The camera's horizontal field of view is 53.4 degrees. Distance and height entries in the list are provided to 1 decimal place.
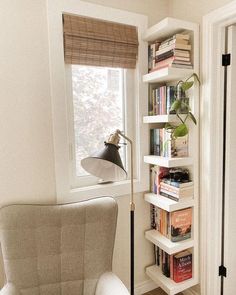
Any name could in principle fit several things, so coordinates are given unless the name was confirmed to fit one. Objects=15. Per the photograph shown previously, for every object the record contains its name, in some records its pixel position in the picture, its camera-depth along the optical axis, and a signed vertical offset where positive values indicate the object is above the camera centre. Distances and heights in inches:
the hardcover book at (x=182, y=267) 69.3 -42.1
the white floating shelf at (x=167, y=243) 66.1 -34.3
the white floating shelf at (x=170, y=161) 64.1 -10.2
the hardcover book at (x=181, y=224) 67.6 -29.0
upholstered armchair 53.0 -28.7
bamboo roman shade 61.4 +23.0
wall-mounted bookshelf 63.7 -9.6
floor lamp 48.0 -8.4
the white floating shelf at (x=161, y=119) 64.1 +1.8
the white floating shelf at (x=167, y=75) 61.8 +13.8
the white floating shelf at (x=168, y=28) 61.8 +26.1
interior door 62.9 -14.7
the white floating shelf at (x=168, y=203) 64.9 -22.2
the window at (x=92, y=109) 66.7 +5.2
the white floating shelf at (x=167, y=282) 67.2 -46.8
